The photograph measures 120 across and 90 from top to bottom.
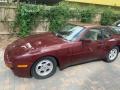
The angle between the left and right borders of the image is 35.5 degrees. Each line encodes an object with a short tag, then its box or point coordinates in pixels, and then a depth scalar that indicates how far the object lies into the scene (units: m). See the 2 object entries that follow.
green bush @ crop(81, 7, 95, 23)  9.79
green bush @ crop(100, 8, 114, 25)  10.63
